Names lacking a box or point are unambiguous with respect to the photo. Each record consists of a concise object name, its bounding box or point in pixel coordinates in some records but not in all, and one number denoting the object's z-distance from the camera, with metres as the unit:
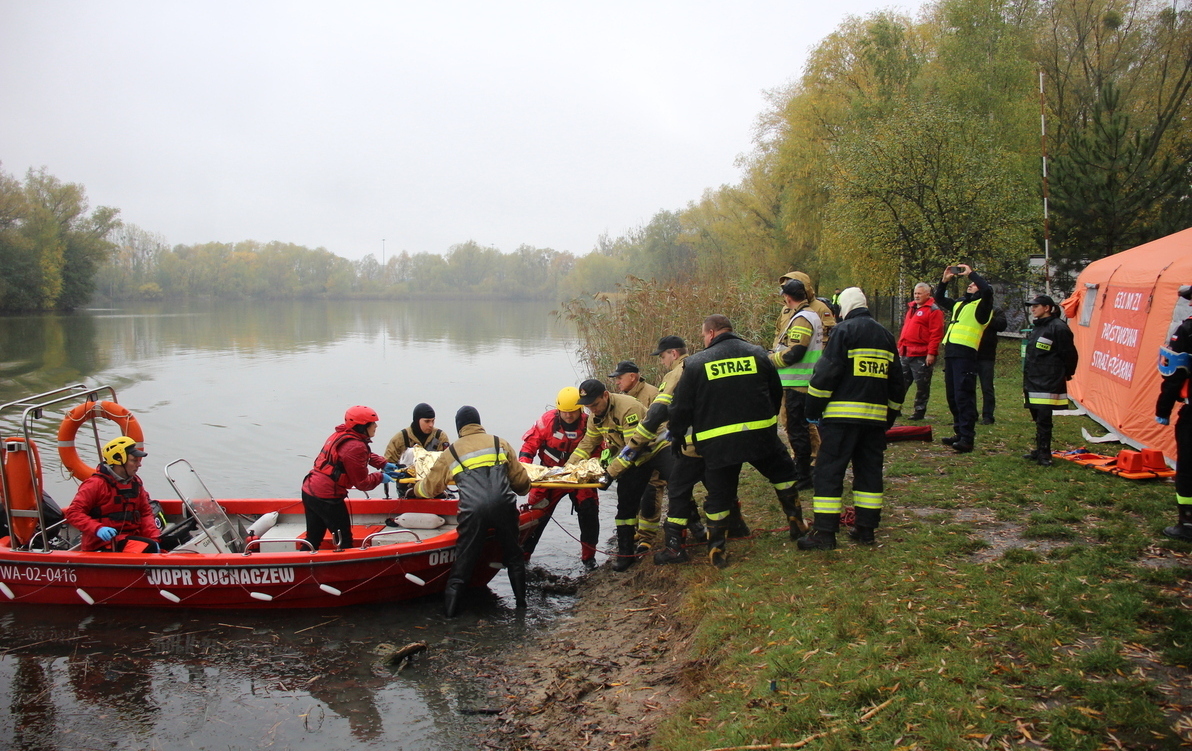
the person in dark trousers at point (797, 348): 6.83
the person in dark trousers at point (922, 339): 10.77
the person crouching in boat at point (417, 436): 8.95
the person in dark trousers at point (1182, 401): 5.48
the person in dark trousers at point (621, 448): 7.21
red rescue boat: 6.87
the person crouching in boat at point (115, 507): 6.91
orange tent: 8.66
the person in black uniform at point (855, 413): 5.73
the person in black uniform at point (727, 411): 5.78
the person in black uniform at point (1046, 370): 7.85
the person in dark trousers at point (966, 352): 8.51
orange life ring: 7.62
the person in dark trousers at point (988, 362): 10.18
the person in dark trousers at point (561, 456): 7.96
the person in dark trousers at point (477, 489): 6.66
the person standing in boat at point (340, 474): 6.95
